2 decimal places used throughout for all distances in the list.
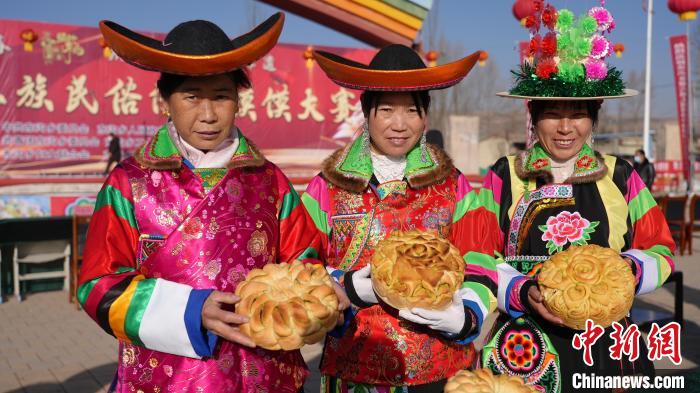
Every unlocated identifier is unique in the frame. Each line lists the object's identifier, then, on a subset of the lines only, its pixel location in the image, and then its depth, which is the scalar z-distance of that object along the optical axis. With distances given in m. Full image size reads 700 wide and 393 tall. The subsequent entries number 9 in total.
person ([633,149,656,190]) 14.46
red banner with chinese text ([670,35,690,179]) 17.34
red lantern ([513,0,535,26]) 10.92
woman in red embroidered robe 2.58
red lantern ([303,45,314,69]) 9.61
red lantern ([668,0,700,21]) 14.53
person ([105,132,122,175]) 12.31
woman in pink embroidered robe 1.99
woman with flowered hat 2.76
